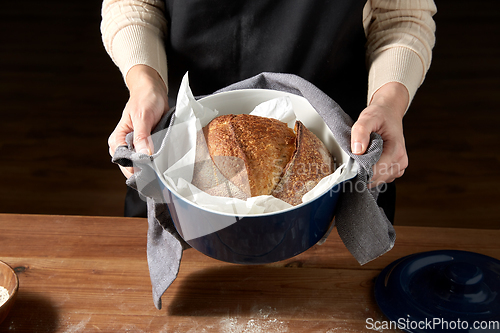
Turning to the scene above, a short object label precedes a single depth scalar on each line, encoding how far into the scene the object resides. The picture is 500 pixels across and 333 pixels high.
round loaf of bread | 0.65
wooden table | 0.74
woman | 0.90
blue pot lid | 0.69
